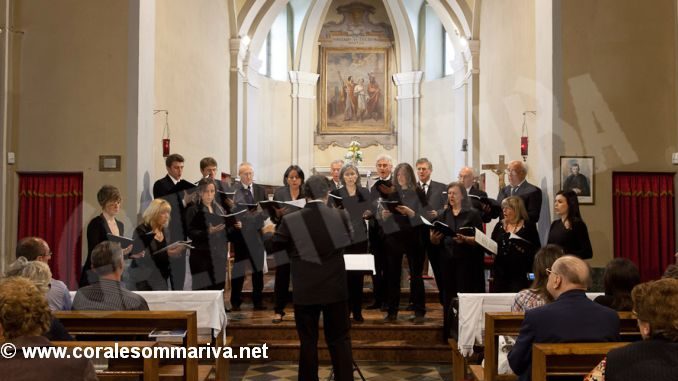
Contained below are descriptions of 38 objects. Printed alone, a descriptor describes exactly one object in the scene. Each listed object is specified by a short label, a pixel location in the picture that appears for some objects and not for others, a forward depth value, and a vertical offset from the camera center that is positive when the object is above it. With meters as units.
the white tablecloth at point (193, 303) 4.84 -0.74
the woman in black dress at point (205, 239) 6.34 -0.38
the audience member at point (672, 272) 3.82 -0.41
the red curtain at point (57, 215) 7.07 -0.18
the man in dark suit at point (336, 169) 8.04 +0.34
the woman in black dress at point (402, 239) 6.44 -0.38
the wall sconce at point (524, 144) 8.76 +0.70
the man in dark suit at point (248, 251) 6.83 -0.52
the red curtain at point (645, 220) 7.33 -0.23
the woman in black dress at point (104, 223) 5.54 -0.21
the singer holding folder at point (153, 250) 5.58 -0.42
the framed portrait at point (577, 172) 7.26 +0.28
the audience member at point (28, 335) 2.32 -0.48
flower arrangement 15.78 +1.02
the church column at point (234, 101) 13.09 +1.87
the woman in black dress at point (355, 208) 6.59 -0.09
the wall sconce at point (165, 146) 8.19 +0.62
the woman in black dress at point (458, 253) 6.09 -0.49
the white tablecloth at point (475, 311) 4.74 -0.78
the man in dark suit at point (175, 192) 6.62 +0.06
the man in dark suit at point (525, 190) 6.94 +0.09
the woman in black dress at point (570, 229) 5.87 -0.27
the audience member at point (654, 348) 2.39 -0.52
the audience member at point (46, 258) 4.23 -0.38
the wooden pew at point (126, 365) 3.10 -0.81
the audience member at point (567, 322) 3.12 -0.56
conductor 4.58 -0.50
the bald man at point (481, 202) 6.68 -0.03
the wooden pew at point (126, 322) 3.85 -0.70
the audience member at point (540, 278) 3.90 -0.45
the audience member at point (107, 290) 3.99 -0.55
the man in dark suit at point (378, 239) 6.68 -0.40
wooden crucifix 10.07 +0.44
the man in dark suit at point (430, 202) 6.49 -0.03
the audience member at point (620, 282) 3.75 -0.45
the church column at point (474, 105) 12.96 +1.81
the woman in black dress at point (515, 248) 5.68 -0.41
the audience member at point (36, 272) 3.44 -0.40
